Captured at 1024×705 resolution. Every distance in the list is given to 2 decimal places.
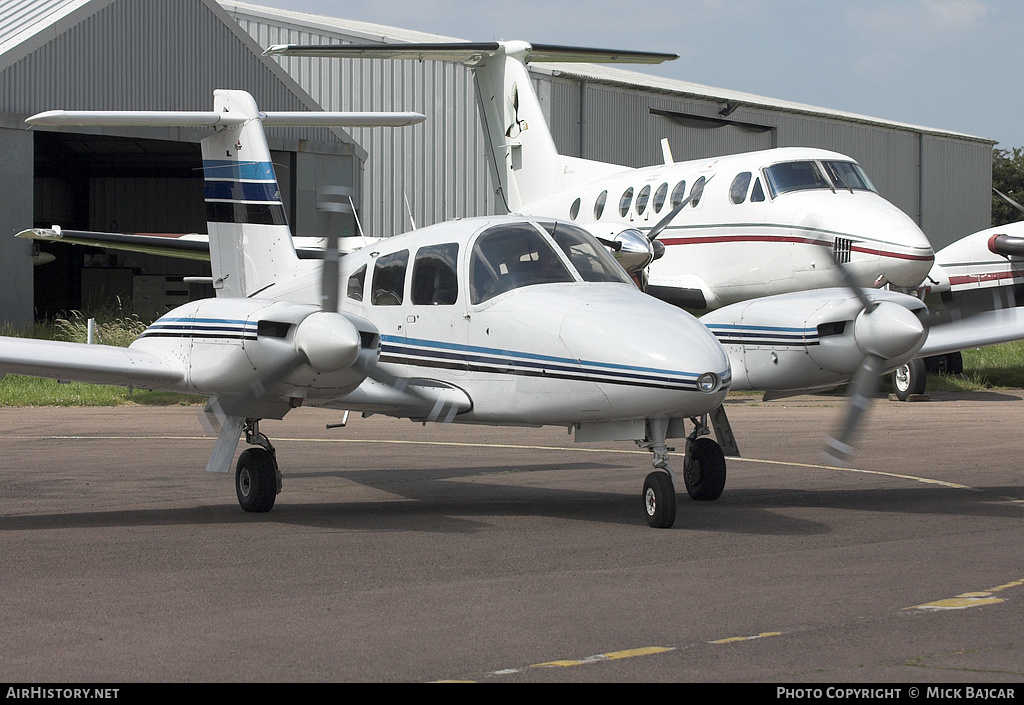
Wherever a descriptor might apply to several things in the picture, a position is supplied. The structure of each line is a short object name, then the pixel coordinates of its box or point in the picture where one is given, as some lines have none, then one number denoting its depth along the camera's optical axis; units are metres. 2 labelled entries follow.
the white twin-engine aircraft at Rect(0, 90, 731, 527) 17.81
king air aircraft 20.69
